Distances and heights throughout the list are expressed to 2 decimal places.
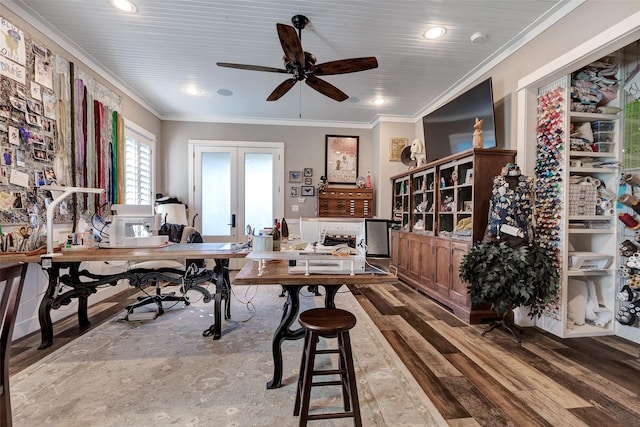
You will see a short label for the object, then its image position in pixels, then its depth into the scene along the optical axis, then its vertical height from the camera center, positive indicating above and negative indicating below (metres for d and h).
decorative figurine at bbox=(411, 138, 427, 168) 4.30 +0.91
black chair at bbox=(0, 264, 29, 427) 1.07 -0.45
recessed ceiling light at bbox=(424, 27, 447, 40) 2.67 +1.78
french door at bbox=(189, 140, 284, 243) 5.29 +0.44
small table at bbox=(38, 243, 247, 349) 2.24 -0.63
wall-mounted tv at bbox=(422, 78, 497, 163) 2.98 +1.11
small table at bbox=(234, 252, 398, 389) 1.43 -0.38
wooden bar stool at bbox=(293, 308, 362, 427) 1.31 -0.72
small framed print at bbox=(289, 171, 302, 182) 5.46 +0.66
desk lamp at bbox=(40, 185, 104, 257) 2.26 -0.06
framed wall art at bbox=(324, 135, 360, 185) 5.50 +1.01
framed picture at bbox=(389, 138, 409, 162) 5.12 +1.12
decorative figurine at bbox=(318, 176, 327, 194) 5.12 +0.46
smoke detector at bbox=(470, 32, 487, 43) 2.73 +1.77
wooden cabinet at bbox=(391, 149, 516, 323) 2.88 -0.16
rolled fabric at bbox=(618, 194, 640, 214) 2.33 +0.07
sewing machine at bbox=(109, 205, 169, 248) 2.53 -0.19
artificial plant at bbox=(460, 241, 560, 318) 2.31 -0.60
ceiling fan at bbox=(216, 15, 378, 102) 2.16 +1.29
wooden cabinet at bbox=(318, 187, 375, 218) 5.15 +0.12
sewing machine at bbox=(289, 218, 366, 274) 1.53 -0.26
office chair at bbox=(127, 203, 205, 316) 2.94 -0.48
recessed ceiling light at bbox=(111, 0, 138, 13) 2.33 +1.79
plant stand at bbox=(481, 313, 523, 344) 2.47 -1.13
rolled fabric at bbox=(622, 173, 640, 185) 2.36 +0.27
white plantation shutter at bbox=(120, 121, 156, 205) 4.16 +0.71
